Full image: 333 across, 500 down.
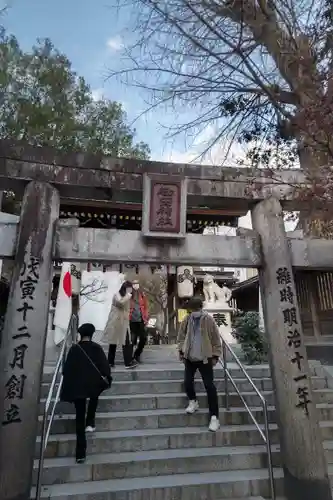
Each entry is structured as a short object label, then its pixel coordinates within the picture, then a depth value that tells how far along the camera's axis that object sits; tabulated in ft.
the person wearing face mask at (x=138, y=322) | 25.31
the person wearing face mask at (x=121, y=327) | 23.56
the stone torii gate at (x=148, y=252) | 13.64
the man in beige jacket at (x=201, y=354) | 17.19
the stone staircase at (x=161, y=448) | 13.67
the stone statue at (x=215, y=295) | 44.06
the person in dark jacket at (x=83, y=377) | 14.46
